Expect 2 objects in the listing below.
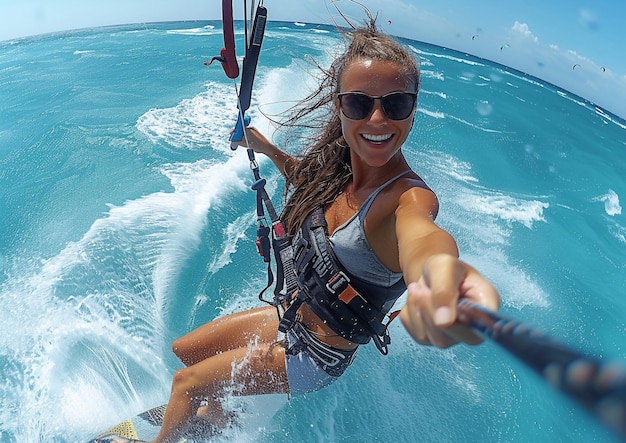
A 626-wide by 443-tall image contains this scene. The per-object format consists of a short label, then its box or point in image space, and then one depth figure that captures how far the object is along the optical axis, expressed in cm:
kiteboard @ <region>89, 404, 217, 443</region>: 234
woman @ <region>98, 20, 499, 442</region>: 156
